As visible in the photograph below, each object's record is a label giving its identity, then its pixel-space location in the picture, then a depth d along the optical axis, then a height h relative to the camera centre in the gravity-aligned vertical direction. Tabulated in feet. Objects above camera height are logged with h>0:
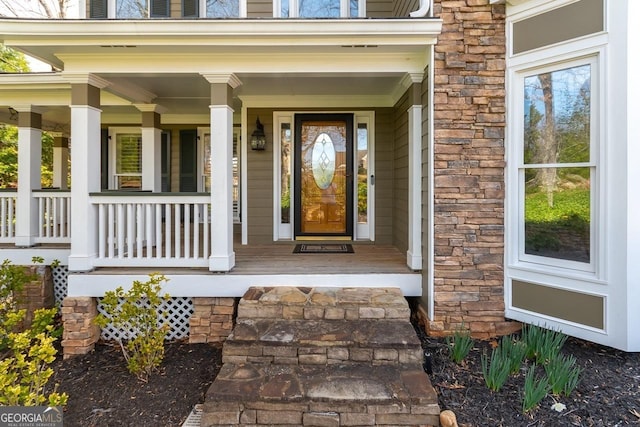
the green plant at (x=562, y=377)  8.25 -3.82
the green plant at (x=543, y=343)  9.38 -3.54
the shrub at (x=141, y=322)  10.58 -3.35
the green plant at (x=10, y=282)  13.39 -2.74
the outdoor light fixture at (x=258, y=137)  18.08 +3.60
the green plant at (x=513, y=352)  9.15 -3.71
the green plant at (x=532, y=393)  7.76 -3.92
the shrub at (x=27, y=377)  7.47 -3.62
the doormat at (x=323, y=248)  16.21 -1.79
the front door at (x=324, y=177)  18.48 +1.68
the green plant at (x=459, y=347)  9.88 -3.77
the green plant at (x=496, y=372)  8.54 -3.85
